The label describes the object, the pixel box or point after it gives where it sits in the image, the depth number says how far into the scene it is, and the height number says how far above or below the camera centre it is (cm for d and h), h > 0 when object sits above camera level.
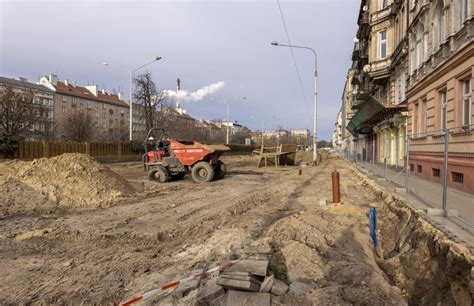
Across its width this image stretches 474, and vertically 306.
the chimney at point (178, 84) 9545 +1821
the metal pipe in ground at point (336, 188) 955 -119
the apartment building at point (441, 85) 940 +230
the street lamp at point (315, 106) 2707 +333
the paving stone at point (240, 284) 369 -153
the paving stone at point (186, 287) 387 -168
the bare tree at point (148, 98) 4478 +661
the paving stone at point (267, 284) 379 -157
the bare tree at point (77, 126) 4409 +273
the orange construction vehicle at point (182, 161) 1531 -65
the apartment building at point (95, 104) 6454 +1073
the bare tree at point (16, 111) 3334 +360
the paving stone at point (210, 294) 367 -164
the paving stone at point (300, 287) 387 -166
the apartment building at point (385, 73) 2008 +533
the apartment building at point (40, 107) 3862 +631
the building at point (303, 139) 10831 +293
